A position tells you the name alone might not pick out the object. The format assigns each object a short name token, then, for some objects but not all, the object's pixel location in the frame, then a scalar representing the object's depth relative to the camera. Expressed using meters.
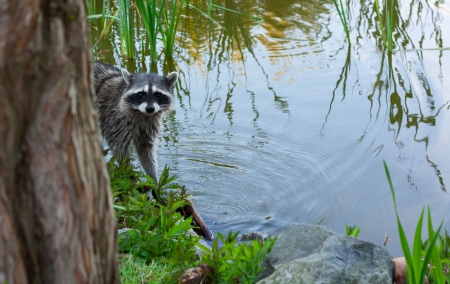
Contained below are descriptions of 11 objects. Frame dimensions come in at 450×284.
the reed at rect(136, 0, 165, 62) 6.27
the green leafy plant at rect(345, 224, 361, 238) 3.38
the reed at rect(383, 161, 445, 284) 2.55
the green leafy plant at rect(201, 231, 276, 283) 2.90
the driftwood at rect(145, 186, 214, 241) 4.42
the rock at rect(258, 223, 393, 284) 2.77
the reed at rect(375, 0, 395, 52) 6.82
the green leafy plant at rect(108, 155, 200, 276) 3.27
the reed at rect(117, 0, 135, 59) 6.48
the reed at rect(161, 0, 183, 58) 7.09
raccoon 5.56
